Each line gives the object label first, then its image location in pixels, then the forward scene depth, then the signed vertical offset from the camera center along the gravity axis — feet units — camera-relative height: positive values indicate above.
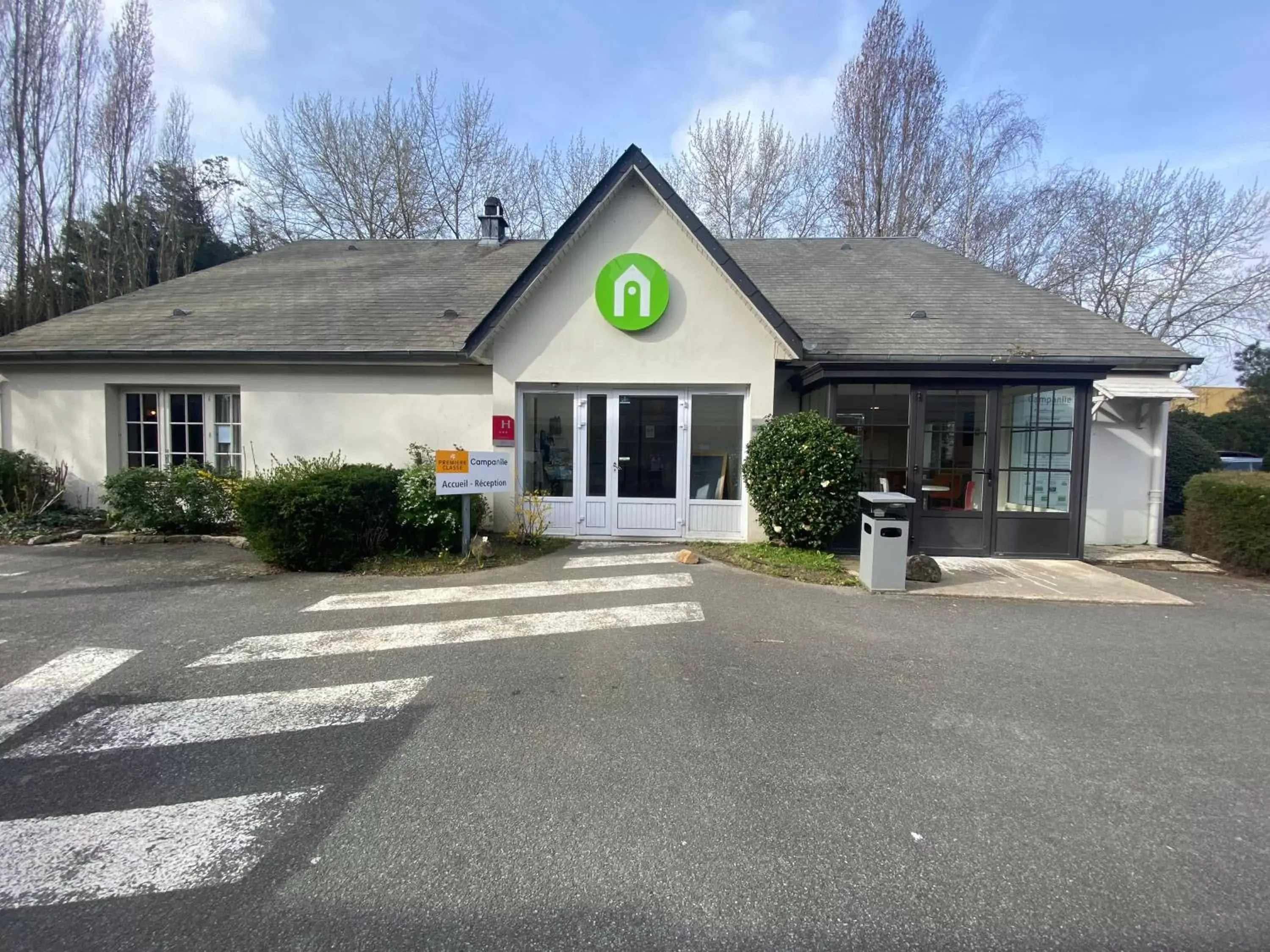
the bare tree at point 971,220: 77.82 +29.43
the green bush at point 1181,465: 40.27 -0.60
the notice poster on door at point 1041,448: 30.45 +0.23
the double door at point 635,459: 33.09 -0.67
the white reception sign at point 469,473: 26.55 -1.28
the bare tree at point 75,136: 70.03 +34.62
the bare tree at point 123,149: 73.05 +34.86
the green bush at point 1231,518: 27.43 -2.92
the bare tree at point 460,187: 74.69 +31.76
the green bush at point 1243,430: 65.46 +2.82
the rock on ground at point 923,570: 25.25 -4.91
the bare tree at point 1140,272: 71.36 +22.21
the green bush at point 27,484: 33.76 -2.64
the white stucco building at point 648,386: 30.63 +3.28
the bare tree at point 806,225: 77.15 +28.32
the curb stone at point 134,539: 31.40 -5.17
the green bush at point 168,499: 31.68 -3.11
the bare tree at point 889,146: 76.95 +38.83
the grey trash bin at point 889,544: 23.59 -3.60
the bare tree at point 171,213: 75.92 +28.52
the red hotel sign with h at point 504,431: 32.35 +0.74
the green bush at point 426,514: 28.02 -3.27
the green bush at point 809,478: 27.68 -1.31
